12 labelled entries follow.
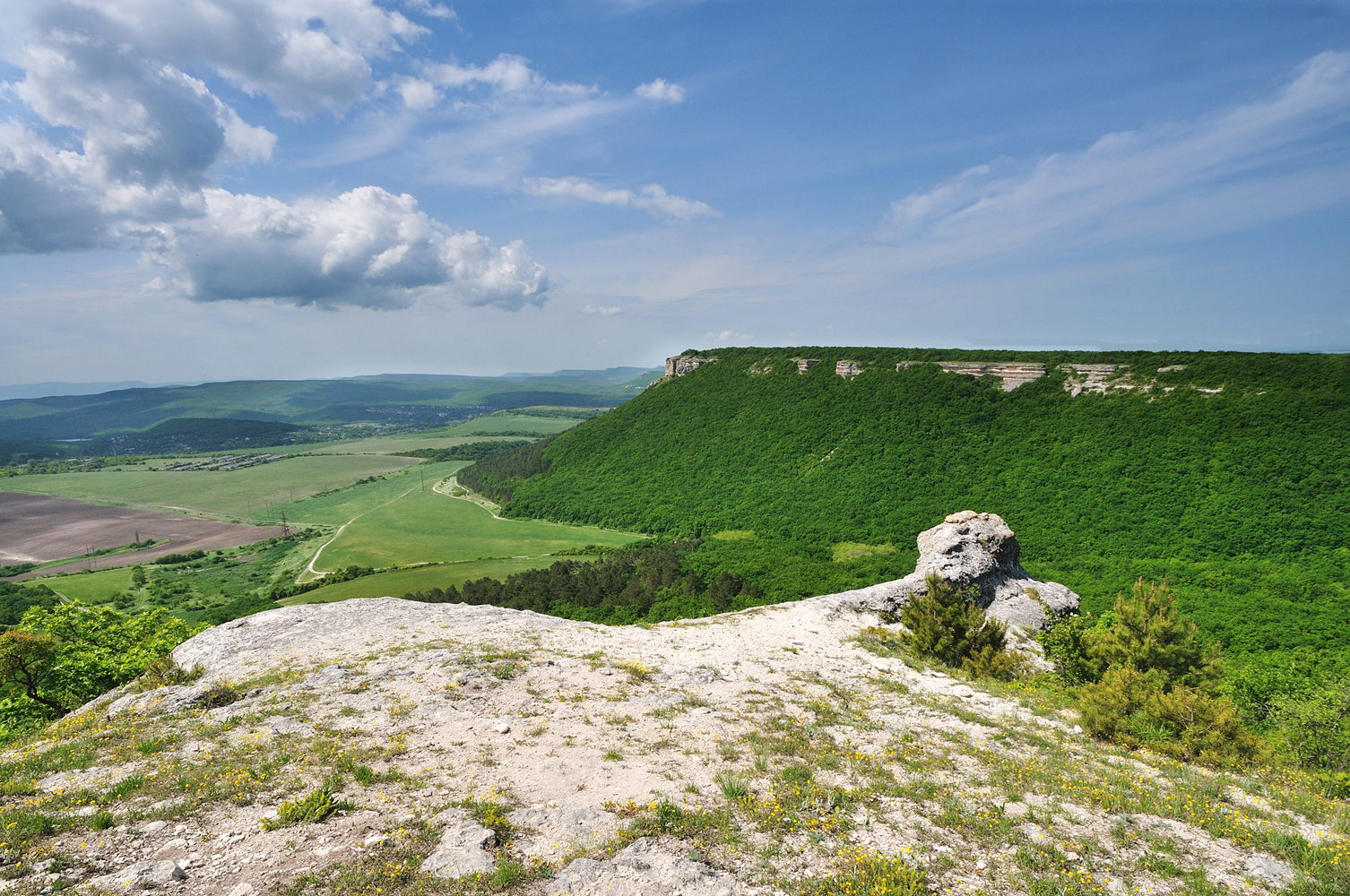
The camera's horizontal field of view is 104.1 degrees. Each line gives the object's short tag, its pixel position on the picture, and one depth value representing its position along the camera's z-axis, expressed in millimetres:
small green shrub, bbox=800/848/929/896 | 8750
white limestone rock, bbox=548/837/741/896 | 8844
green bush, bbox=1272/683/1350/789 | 15727
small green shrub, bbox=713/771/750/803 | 11836
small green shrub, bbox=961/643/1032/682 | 23750
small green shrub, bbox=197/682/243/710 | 16641
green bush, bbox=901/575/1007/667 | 25188
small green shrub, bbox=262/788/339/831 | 10227
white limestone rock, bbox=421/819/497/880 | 9062
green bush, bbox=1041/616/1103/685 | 22288
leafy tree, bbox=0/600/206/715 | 19734
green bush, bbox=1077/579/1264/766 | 14781
